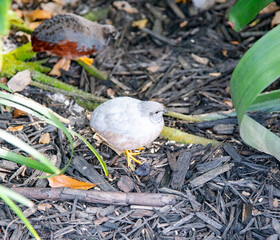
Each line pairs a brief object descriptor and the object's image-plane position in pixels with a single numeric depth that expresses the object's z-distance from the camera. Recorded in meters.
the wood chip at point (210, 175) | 2.99
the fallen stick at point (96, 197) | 2.78
